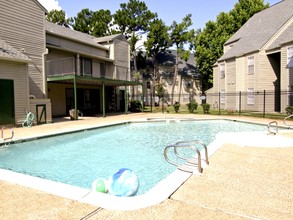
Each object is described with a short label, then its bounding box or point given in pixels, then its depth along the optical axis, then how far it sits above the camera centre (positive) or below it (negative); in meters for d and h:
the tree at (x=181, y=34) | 37.72 +10.70
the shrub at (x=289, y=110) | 16.17 -0.70
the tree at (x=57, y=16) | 40.38 +14.53
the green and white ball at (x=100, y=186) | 4.00 -1.43
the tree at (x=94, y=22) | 37.84 +13.35
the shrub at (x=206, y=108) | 21.38 -0.69
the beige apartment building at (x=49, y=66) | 12.81 +2.66
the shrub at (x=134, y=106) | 24.98 -0.54
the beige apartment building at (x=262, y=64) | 18.77 +3.24
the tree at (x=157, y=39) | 36.03 +9.52
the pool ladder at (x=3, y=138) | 8.79 -1.40
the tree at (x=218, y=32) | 32.09 +9.73
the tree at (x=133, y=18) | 37.09 +13.07
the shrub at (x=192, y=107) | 22.66 -0.62
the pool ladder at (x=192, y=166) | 4.83 -1.42
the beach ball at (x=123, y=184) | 3.86 -1.36
